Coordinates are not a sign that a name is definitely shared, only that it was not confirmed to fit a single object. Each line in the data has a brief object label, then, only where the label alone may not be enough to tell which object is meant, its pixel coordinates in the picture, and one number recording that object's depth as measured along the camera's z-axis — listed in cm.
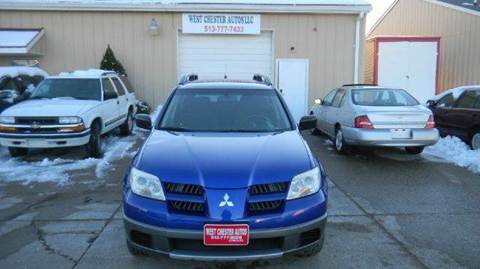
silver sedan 927
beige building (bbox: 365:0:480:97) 1931
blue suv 374
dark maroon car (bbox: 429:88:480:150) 1017
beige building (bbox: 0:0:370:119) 1543
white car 909
